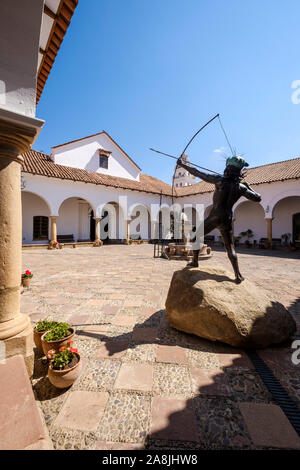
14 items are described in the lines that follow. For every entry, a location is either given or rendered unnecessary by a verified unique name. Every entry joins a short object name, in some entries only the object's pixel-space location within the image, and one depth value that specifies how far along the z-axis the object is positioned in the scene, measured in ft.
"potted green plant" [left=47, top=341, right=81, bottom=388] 6.91
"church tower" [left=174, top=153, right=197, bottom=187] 173.84
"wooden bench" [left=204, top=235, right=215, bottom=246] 66.92
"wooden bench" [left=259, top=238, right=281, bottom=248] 54.33
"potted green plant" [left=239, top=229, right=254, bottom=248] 62.28
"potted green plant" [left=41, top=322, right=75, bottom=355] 8.16
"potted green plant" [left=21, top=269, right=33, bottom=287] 18.11
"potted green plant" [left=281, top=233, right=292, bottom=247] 56.54
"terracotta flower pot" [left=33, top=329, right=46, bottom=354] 8.82
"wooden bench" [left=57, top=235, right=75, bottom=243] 56.48
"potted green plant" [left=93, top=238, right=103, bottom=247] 55.21
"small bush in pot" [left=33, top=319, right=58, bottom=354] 8.85
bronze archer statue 12.29
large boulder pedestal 9.41
